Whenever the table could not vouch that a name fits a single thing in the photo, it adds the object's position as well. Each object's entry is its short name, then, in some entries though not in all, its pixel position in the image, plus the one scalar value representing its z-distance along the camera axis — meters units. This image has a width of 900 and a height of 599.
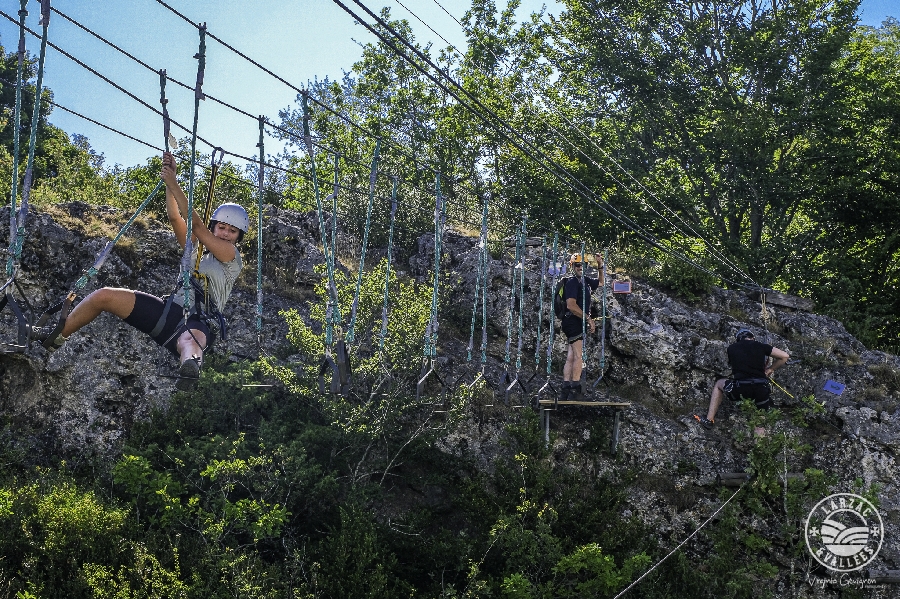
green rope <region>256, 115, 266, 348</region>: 6.95
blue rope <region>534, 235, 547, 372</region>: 10.02
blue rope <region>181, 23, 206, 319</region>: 6.03
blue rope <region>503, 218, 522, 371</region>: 9.30
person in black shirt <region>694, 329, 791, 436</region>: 10.64
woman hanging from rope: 6.11
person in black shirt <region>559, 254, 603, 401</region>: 10.57
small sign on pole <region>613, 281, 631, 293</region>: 11.98
